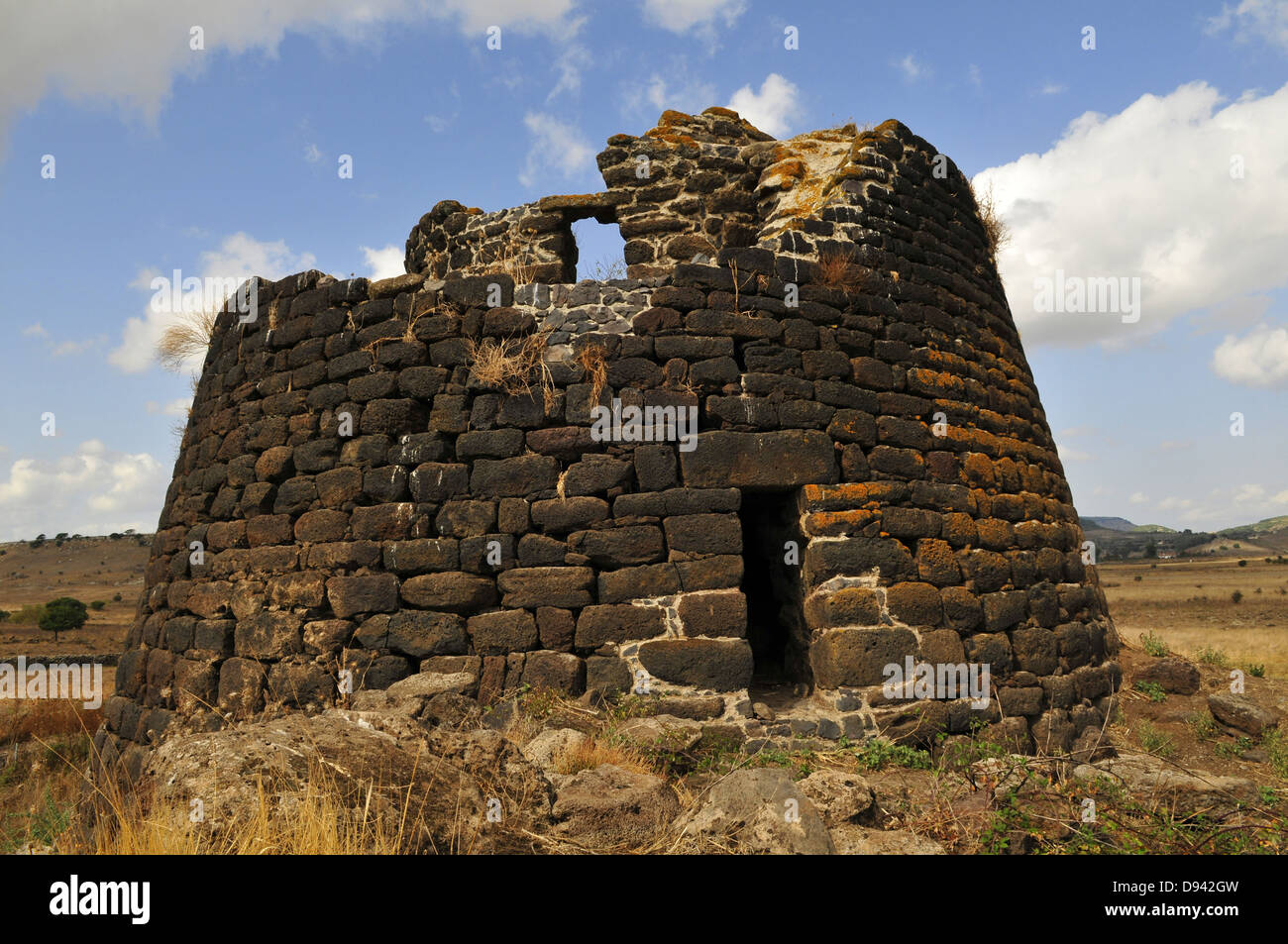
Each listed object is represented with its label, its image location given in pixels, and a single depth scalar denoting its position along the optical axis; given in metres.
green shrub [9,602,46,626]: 31.23
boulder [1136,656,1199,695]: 7.10
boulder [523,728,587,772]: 4.11
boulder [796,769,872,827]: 3.61
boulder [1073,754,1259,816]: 3.72
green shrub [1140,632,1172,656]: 7.89
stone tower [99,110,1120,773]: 5.15
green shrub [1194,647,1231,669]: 8.53
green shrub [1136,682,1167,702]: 6.88
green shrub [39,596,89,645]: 28.08
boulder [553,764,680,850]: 3.25
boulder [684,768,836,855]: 3.01
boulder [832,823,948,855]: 3.24
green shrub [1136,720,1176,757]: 5.95
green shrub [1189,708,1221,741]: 6.46
